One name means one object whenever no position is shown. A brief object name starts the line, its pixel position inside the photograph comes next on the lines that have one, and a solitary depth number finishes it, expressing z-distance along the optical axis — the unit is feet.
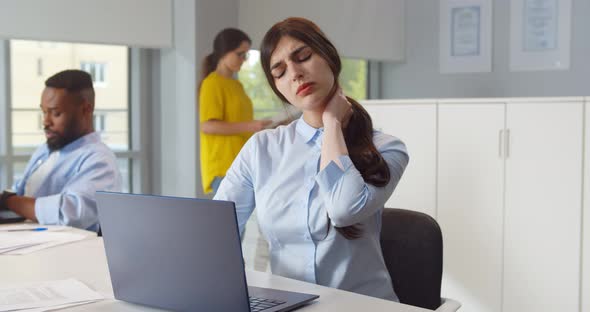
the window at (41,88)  11.67
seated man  7.79
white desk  4.62
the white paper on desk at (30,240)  6.46
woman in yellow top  11.55
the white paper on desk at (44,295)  4.59
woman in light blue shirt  5.47
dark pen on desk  7.45
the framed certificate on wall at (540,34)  15.35
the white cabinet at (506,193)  10.25
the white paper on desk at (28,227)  7.50
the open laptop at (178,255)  4.01
